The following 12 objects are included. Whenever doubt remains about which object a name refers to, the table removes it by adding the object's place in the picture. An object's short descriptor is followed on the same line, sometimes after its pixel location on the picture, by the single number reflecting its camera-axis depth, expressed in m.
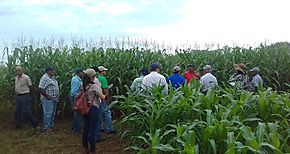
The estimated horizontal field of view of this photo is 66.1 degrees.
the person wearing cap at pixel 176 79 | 5.12
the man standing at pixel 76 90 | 5.09
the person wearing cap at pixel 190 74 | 5.76
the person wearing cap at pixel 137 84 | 4.93
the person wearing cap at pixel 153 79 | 4.66
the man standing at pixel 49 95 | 5.26
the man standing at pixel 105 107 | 4.91
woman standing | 3.96
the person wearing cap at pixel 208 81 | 5.19
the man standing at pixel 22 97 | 5.49
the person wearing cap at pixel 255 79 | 5.60
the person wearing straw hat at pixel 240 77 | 5.24
